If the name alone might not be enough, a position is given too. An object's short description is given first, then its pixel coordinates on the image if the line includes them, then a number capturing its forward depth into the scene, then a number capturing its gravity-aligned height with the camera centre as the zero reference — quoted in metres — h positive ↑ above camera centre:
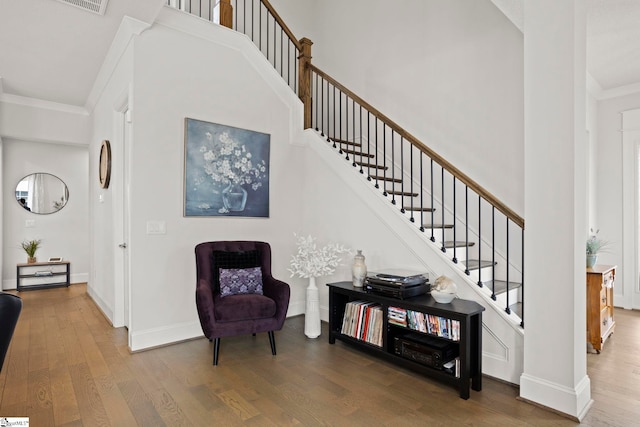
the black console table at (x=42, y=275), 5.95 -1.06
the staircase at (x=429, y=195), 3.15 +0.16
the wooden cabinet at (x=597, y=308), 3.29 -0.90
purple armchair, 3.02 -0.77
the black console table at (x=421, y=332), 2.50 -0.95
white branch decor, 3.75 -0.50
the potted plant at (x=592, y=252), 3.54 -0.41
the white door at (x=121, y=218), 4.01 -0.08
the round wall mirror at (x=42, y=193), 6.13 +0.30
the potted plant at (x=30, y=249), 6.05 -0.62
